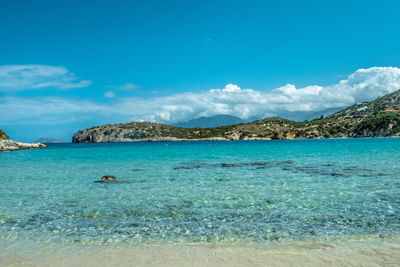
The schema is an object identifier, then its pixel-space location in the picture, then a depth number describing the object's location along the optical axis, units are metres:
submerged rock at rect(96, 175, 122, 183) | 20.72
